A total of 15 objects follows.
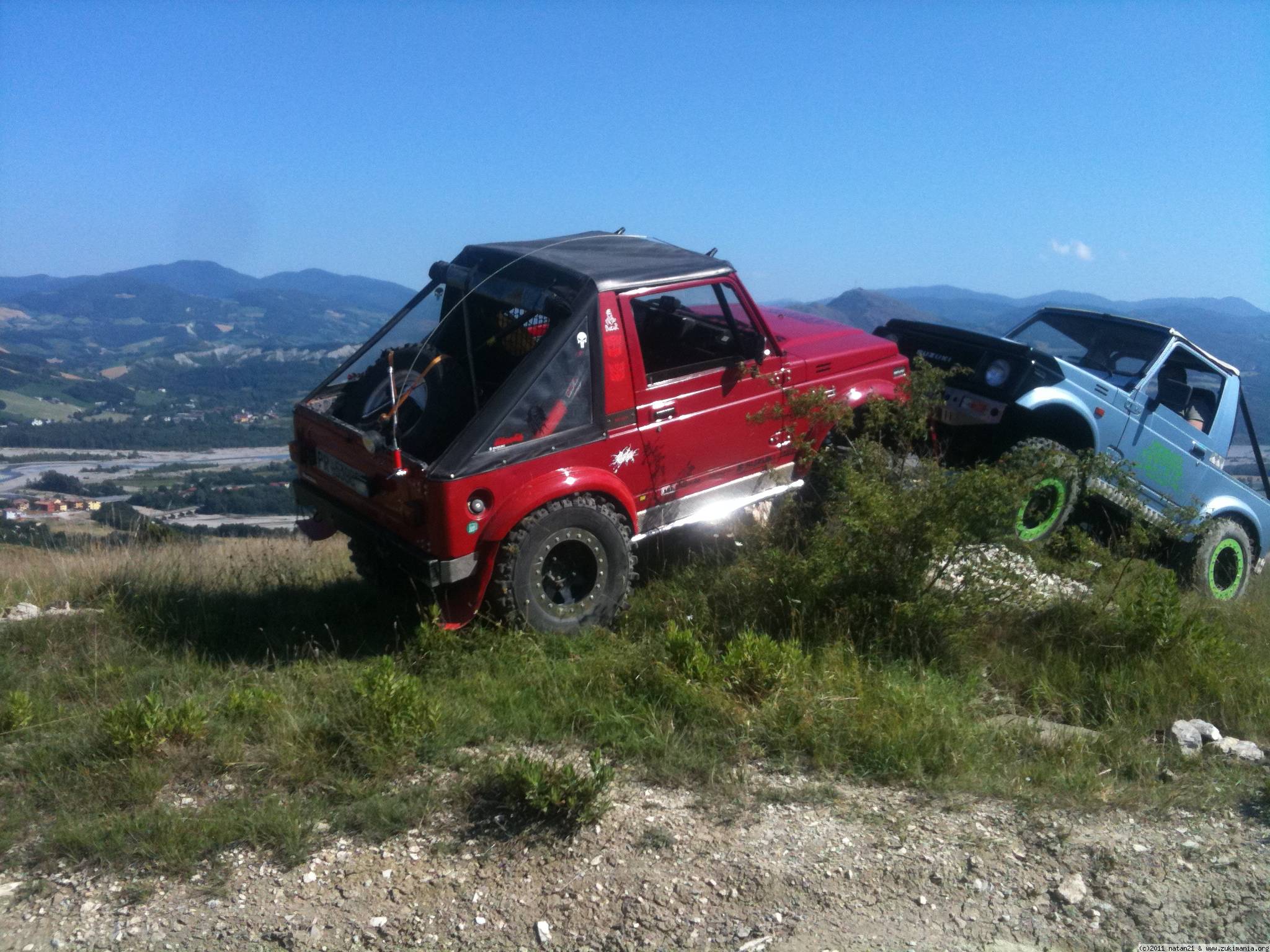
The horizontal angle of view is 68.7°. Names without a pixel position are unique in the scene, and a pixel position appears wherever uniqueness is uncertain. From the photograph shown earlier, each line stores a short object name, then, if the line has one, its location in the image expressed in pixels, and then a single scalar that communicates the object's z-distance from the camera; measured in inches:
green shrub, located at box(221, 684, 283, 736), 166.2
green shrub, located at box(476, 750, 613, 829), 135.3
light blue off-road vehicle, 274.1
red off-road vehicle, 196.2
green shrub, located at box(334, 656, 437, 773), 152.9
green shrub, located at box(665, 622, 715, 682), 175.3
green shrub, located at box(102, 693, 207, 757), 153.1
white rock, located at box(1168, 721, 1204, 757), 170.1
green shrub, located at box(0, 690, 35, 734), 169.2
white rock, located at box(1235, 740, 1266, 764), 167.0
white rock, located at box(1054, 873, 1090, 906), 123.6
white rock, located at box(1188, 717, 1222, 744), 173.3
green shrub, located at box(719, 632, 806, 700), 173.0
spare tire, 216.5
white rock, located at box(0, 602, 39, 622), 237.5
